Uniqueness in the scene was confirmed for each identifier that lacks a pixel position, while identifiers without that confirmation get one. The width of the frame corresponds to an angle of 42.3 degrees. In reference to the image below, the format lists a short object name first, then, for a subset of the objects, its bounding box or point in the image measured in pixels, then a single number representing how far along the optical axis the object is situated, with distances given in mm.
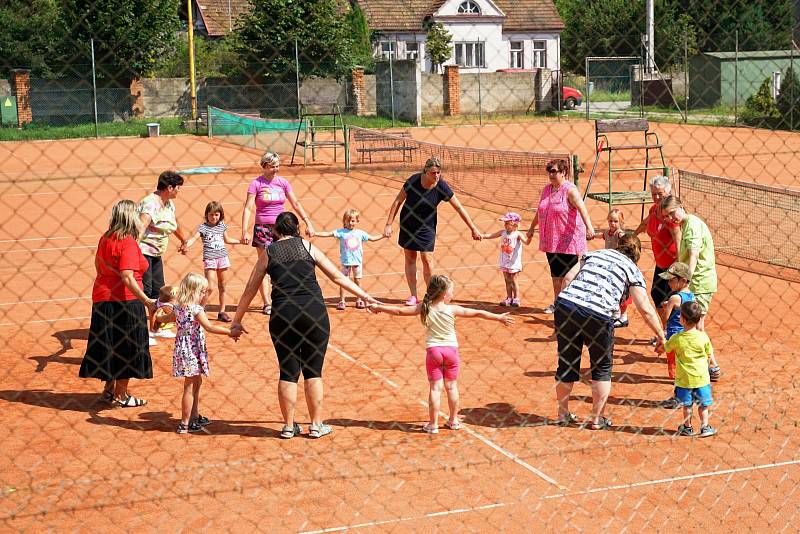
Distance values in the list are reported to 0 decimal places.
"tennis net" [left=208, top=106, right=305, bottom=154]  28922
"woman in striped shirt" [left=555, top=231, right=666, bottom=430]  7172
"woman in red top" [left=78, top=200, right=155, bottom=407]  7891
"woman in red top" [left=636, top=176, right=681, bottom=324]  9094
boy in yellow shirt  7277
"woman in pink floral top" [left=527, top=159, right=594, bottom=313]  9977
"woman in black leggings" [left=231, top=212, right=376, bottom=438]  7035
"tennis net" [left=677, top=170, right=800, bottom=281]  13938
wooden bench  23169
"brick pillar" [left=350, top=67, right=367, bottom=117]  29972
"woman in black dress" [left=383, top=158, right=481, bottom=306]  10547
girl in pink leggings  7320
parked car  35241
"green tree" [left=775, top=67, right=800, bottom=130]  28828
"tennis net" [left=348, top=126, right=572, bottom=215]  20016
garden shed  30570
